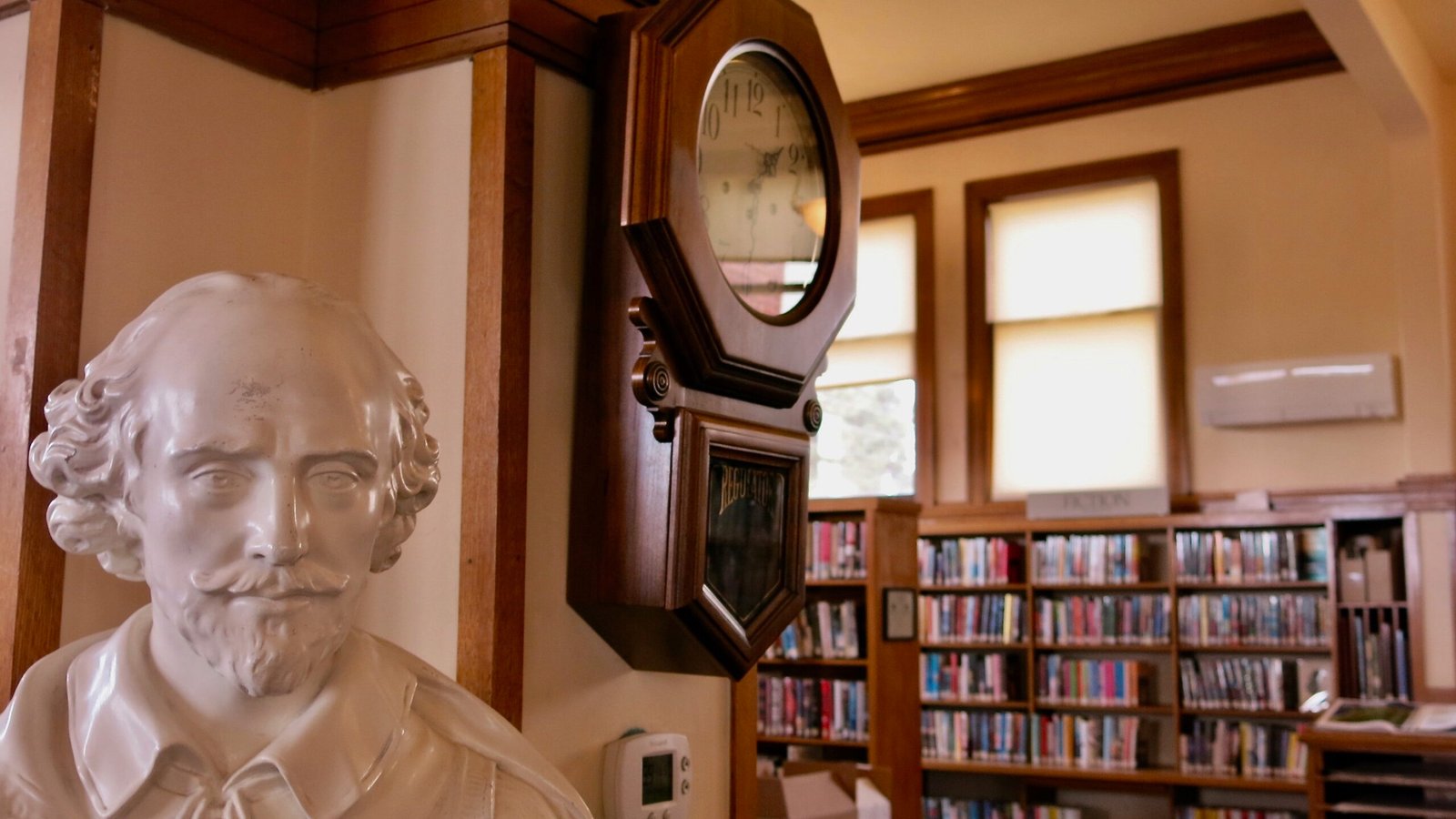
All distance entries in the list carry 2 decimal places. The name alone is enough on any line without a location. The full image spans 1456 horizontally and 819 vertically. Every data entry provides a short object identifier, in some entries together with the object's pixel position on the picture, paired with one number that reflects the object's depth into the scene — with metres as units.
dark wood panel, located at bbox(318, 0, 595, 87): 1.71
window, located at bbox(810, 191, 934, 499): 7.58
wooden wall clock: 1.67
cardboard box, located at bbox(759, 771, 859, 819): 2.63
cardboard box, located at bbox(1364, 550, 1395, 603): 6.12
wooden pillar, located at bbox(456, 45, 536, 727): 1.61
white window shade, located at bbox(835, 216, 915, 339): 7.70
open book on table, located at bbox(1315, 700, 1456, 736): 3.82
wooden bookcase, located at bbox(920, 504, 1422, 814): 6.22
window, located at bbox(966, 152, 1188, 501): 6.96
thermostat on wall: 1.76
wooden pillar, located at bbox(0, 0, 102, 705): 1.46
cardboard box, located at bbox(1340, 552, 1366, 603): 6.20
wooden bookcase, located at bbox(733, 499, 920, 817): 5.89
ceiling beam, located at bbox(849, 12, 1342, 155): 6.60
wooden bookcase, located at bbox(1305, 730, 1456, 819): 3.71
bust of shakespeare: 0.86
